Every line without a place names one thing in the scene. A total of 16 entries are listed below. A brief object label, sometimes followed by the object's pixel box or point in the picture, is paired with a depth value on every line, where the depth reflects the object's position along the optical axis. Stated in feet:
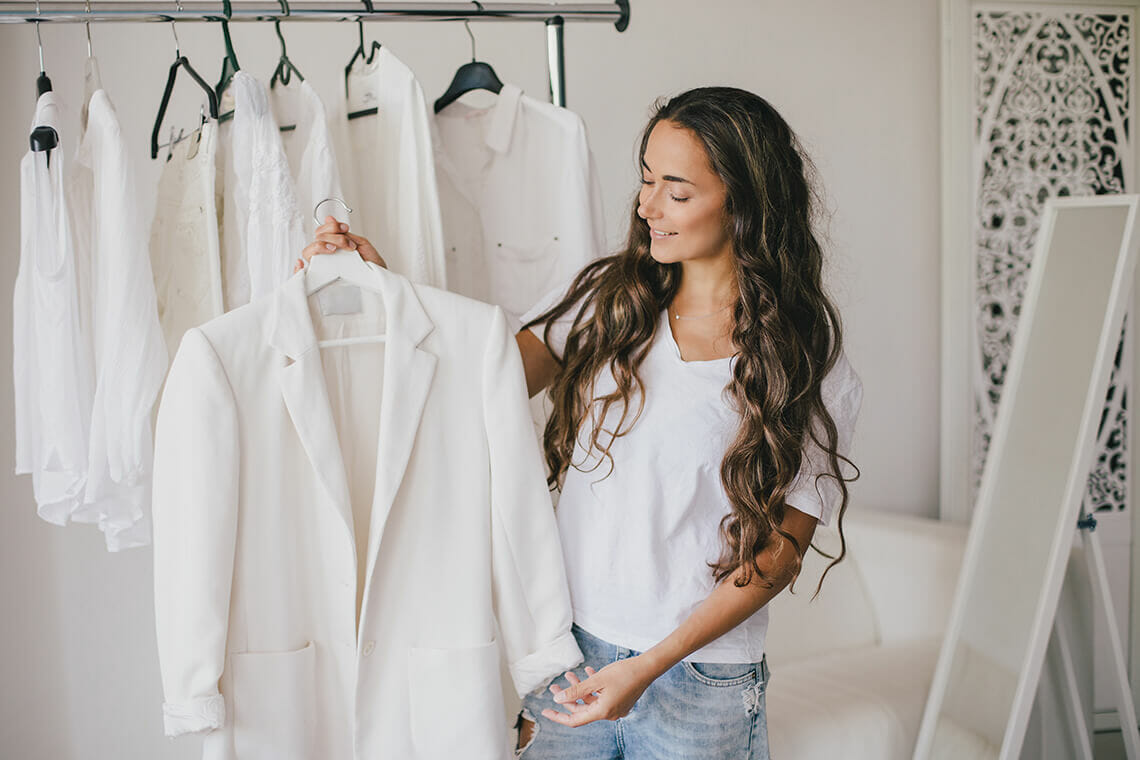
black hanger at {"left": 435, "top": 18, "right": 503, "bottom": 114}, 5.87
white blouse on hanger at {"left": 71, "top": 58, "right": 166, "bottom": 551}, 4.87
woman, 4.74
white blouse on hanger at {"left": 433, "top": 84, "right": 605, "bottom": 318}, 6.08
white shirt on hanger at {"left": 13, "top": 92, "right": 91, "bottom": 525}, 4.97
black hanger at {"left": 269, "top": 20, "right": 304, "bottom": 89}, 5.34
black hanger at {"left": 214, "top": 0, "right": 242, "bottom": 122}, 4.99
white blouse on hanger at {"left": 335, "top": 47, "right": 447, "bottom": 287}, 5.48
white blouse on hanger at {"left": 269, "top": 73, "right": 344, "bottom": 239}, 5.23
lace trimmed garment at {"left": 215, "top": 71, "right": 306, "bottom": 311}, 5.04
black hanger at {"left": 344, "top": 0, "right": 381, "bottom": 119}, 5.64
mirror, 6.64
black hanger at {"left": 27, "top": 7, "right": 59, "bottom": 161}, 4.84
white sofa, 7.28
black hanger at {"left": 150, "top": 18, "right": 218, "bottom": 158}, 5.08
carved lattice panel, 9.93
